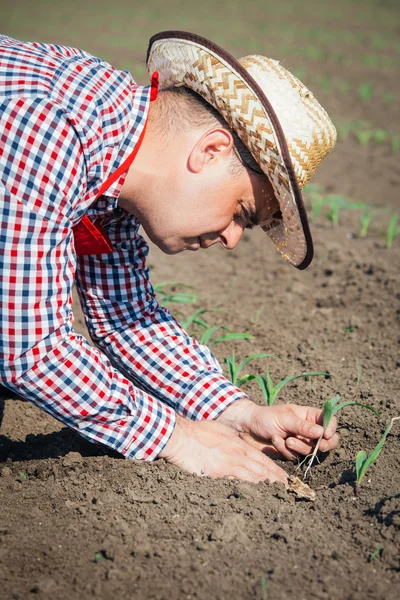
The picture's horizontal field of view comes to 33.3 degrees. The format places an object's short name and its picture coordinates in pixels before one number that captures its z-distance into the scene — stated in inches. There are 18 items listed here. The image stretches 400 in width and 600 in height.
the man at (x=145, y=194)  67.2
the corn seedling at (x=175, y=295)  127.6
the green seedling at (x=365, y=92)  323.8
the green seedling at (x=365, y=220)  173.3
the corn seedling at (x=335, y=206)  180.9
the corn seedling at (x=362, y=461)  78.1
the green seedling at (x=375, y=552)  69.5
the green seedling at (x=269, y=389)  94.2
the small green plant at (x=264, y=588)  64.6
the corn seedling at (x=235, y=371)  98.8
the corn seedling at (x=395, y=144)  249.6
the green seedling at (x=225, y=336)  111.7
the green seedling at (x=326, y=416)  80.4
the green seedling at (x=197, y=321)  117.8
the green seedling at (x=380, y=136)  263.1
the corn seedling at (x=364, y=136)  261.4
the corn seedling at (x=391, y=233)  161.6
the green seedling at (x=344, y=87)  335.9
